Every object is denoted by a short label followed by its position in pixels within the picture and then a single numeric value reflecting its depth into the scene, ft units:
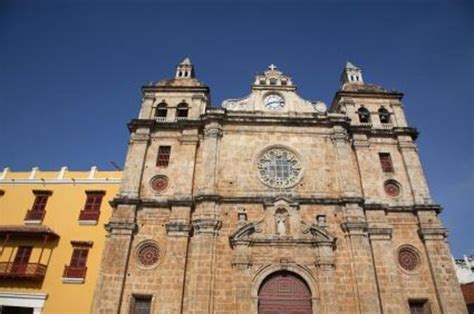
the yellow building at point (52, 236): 54.34
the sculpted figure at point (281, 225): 54.90
